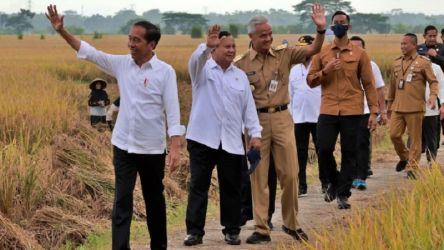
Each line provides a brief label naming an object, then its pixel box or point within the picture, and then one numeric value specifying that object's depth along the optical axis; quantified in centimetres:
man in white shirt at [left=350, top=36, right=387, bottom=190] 1485
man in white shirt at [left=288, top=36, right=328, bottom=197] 1400
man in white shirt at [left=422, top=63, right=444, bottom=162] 1595
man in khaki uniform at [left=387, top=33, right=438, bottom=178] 1521
